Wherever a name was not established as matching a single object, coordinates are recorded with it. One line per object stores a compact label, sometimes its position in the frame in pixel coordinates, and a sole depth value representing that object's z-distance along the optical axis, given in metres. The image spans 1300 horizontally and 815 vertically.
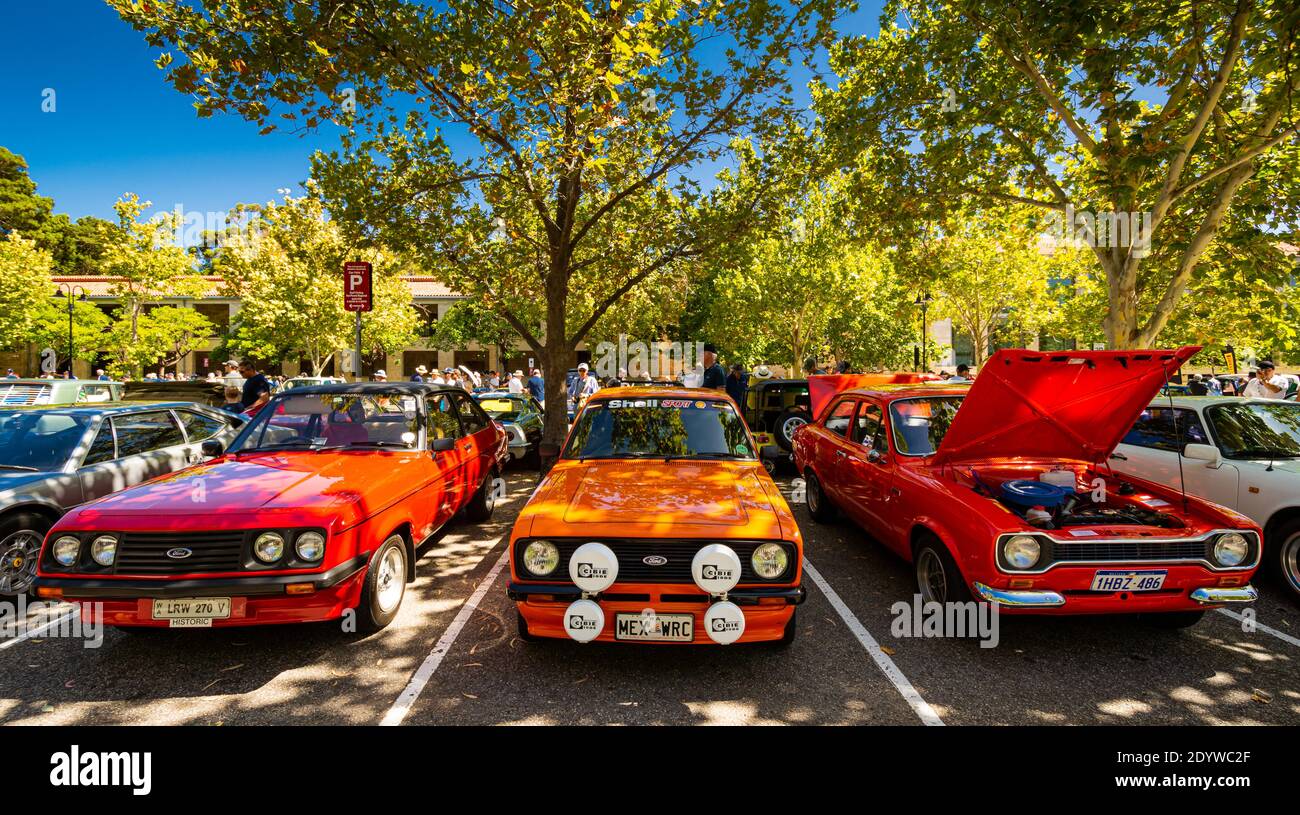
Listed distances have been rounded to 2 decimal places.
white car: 4.65
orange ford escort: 3.19
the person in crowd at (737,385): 11.77
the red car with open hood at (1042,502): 3.49
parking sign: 7.95
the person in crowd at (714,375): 11.02
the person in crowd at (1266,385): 9.59
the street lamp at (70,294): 23.86
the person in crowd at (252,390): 9.23
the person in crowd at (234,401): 9.06
